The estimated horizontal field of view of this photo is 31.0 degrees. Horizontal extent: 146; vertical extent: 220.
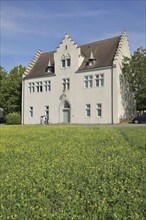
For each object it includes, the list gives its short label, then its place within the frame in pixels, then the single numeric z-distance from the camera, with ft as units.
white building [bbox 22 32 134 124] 124.36
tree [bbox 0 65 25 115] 166.71
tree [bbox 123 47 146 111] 121.39
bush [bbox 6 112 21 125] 151.19
